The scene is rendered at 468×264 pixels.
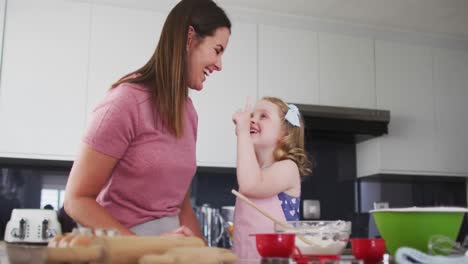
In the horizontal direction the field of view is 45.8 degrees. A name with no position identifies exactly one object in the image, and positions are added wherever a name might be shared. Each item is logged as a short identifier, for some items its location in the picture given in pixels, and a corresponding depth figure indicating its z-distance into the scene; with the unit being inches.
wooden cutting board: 21.3
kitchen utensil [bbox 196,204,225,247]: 118.3
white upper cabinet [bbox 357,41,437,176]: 126.8
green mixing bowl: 38.7
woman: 42.8
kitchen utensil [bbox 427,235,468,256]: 36.3
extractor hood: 118.5
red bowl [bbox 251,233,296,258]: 31.8
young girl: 57.3
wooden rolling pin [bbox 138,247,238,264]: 22.8
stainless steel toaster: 100.2
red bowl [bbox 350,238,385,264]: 33.8
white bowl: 36.9
